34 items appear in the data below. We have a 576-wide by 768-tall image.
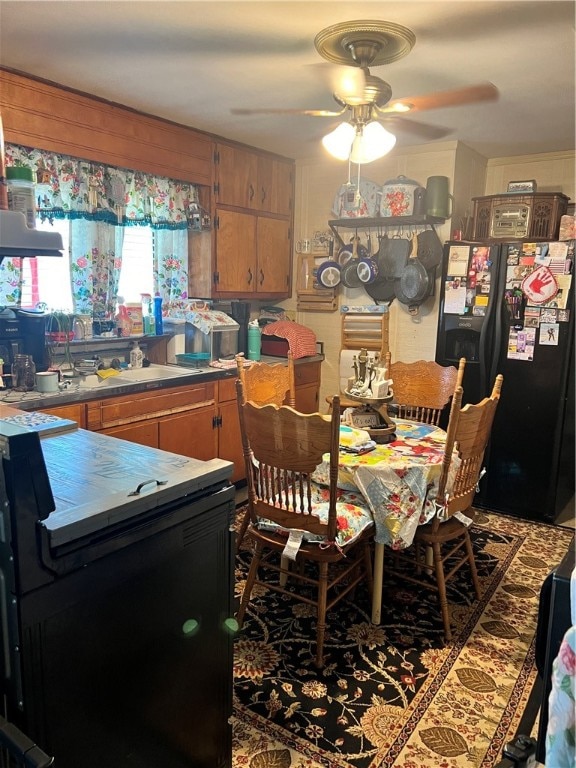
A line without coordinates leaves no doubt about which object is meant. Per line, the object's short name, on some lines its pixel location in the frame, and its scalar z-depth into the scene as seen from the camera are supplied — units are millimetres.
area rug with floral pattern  1853
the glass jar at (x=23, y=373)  2893
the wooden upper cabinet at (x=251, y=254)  4125
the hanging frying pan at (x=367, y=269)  4352
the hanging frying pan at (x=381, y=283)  4320
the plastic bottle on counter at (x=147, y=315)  3830
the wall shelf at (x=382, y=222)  4080
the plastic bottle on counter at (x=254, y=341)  4258
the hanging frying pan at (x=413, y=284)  4137
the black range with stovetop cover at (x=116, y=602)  1117
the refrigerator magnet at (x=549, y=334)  3480
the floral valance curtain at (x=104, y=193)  3141
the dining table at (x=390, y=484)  2283
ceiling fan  2186
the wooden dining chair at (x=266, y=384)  2834
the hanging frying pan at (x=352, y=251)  4496
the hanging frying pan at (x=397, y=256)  4223
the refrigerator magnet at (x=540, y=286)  3459
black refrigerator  3482
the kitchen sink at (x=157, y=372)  3608
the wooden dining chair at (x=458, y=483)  2281
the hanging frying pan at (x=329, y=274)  4617
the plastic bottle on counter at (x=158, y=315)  3853
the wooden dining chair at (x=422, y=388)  3219
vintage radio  3631
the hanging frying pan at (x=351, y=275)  4500
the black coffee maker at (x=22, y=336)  2961
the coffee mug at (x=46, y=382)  2875
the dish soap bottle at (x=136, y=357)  3740
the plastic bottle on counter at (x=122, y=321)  3682
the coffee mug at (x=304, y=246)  4754
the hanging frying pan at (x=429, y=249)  4125
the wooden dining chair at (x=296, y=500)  2074
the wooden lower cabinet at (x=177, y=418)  3039
